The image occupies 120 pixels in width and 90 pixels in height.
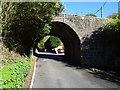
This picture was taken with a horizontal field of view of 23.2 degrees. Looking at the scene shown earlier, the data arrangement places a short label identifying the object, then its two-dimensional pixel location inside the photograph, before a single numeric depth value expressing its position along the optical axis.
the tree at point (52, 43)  73.94
